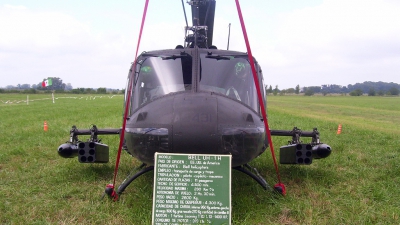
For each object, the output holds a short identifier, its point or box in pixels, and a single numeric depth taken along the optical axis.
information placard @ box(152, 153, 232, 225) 3.29
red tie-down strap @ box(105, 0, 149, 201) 3.76
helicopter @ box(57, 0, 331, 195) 3.32
